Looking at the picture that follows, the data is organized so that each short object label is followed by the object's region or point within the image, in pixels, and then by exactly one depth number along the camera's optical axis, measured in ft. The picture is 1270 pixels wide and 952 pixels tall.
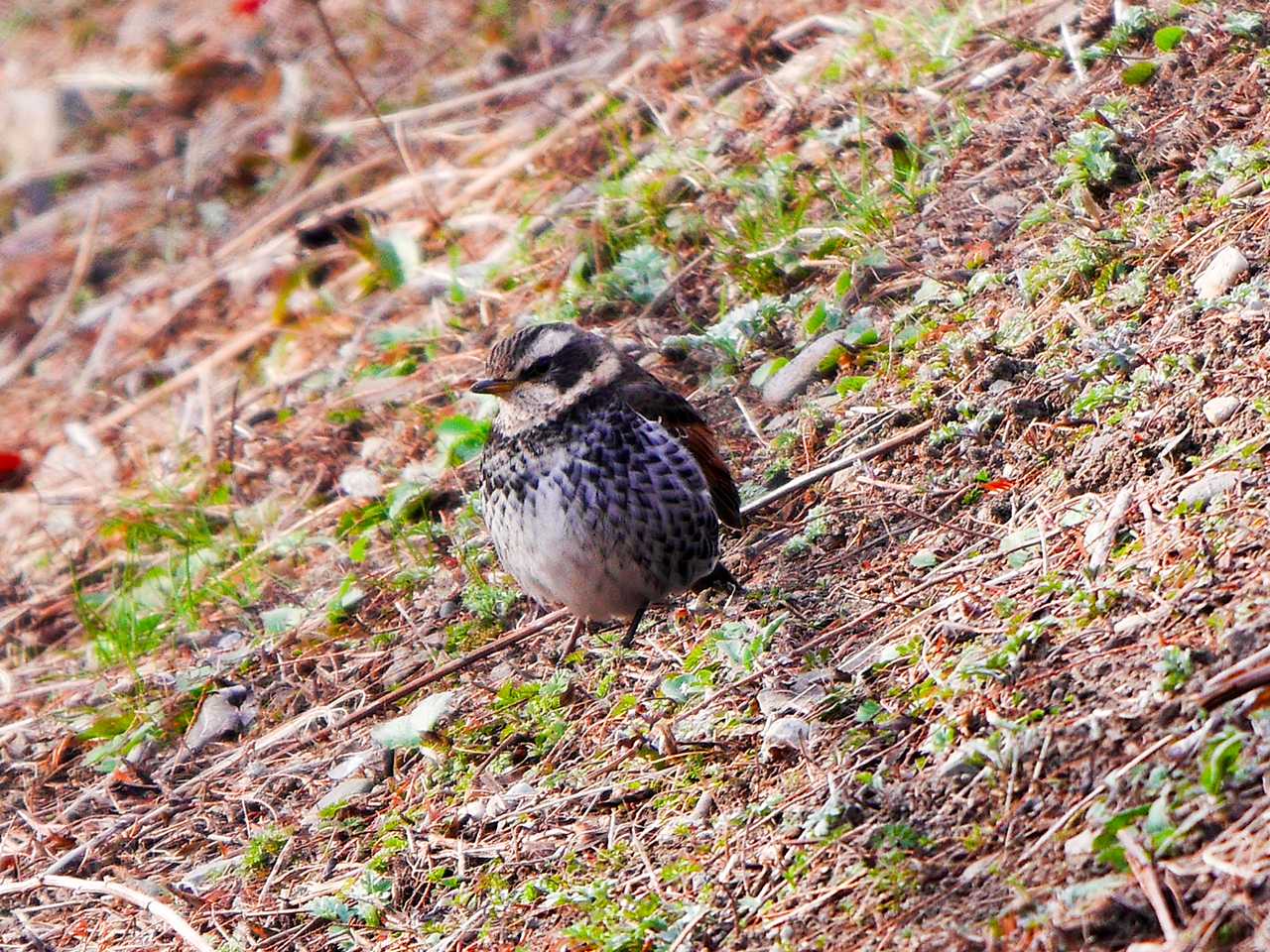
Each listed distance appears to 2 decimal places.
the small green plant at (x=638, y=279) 41.39
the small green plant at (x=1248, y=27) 34.35
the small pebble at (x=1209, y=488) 24.32
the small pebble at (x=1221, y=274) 28.73
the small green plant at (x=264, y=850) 28.93
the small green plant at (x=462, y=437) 38.58
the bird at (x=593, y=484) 29.71
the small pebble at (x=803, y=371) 35.50
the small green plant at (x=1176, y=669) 21.15
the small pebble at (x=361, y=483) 40.34
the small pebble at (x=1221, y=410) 25.99
